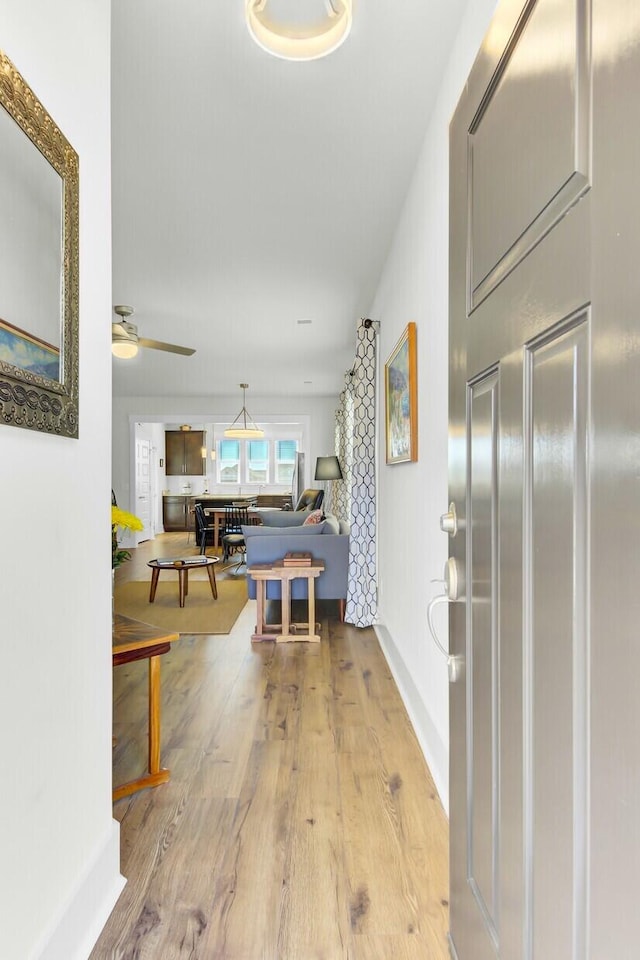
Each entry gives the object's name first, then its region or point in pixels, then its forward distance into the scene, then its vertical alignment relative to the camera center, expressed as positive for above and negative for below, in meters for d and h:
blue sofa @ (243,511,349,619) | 4.12 -0.57
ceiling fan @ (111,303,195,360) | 3.83 +1.13
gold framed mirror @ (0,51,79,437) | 0.93 +0.45
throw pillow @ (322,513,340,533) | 4.45 -0.40
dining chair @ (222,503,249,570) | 7.30 -0.67
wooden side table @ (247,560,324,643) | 3.73 -0.82
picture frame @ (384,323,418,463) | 2.46 +0.45
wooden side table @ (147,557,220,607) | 4.72 -0.81
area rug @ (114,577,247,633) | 4.18 -1.18
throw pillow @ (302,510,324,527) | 5.05 -0.37
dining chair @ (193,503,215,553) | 7.59 -0.64
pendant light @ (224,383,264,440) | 8.12 +0.79
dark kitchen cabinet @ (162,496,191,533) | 11.09 -0.70
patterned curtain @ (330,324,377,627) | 3.98 -0.14
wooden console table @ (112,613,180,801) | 1.87 -0.67
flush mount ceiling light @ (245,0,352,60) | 1.35 +1.24
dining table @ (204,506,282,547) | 7.97 -0.54
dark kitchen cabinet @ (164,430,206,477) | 11.36 +0.64
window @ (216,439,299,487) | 11.23 +0.47
